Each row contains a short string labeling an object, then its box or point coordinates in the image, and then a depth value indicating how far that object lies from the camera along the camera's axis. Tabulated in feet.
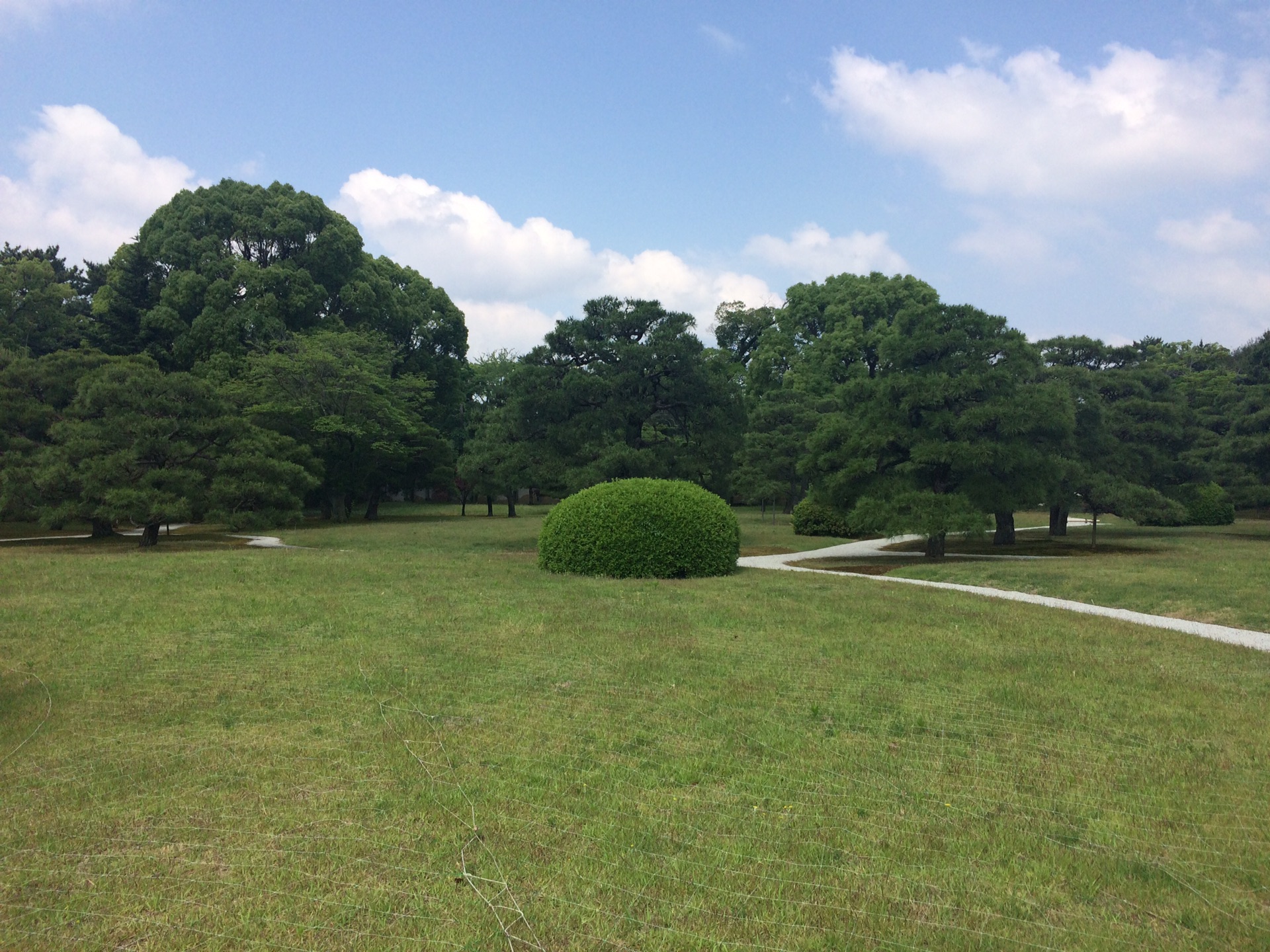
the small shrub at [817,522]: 75.82
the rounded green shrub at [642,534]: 37.22
